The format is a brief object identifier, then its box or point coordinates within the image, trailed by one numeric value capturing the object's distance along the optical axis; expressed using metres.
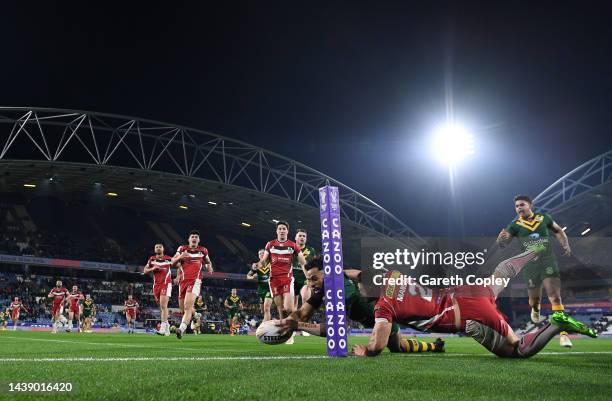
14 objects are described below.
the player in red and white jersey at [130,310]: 26.61
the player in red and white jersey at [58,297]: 22.65
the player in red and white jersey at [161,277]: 15.90
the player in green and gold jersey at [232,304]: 25.88
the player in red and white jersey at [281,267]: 12.46
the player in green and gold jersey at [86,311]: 25.04
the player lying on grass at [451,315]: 6.55
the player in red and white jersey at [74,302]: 23.16
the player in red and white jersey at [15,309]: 27.04
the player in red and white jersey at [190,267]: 12.65
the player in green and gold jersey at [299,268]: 12.92
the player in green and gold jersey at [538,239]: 9.49
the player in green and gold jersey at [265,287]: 15.98
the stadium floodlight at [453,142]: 41.16
